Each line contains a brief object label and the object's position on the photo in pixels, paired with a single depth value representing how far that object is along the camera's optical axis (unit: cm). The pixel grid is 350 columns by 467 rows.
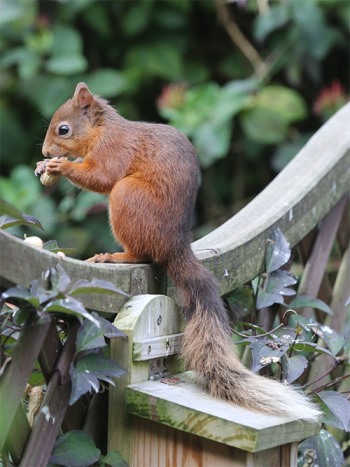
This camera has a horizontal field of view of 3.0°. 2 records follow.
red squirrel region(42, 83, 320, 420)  562
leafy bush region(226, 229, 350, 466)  569
